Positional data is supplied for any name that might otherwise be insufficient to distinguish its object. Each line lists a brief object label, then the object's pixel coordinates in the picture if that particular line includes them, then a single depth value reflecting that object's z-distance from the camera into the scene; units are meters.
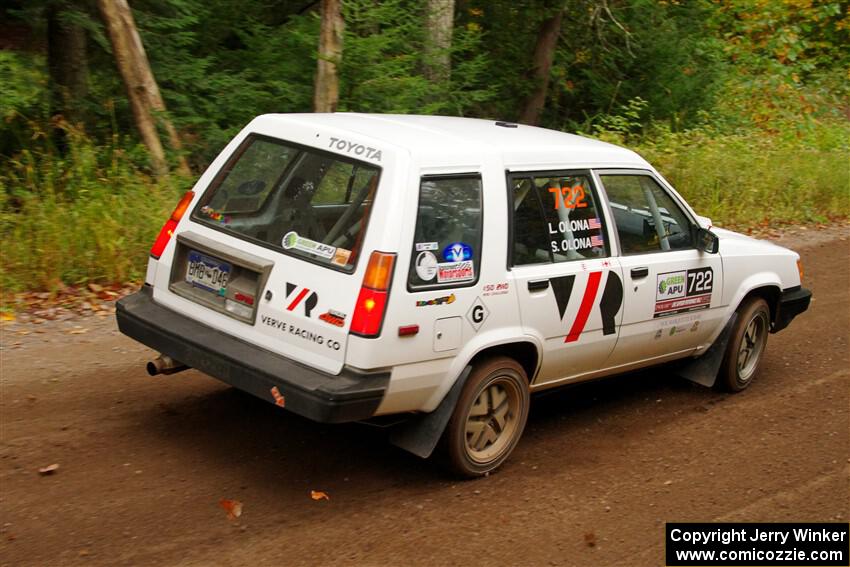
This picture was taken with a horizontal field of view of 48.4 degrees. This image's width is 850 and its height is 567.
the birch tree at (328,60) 11.33
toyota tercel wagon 4.64
